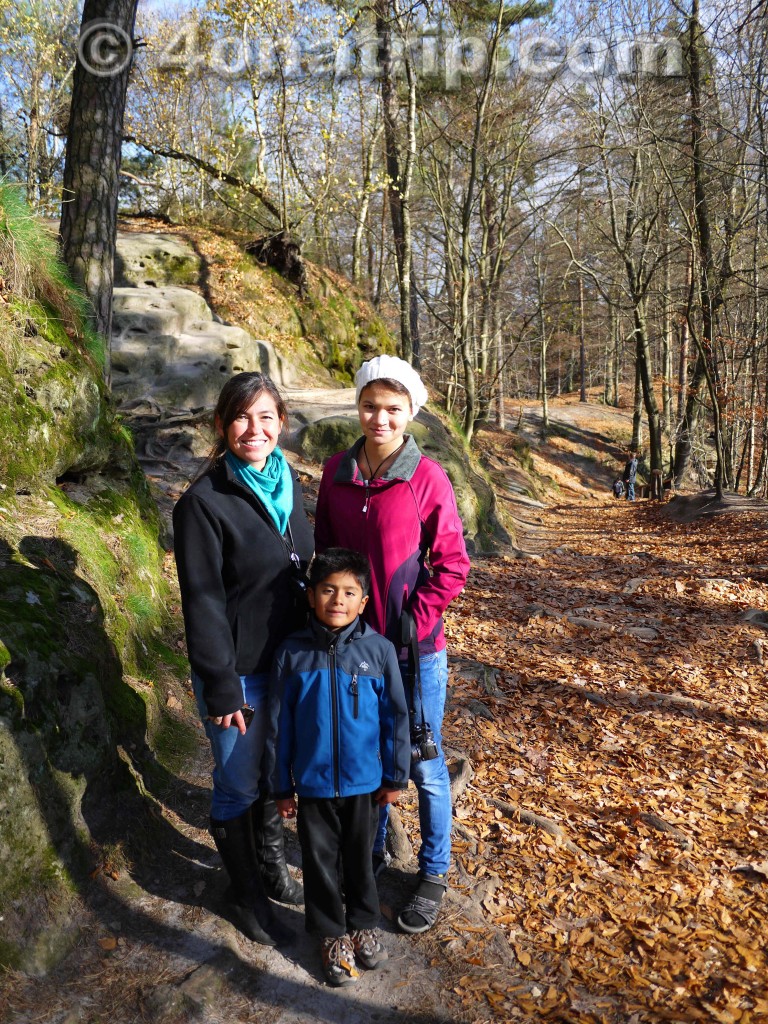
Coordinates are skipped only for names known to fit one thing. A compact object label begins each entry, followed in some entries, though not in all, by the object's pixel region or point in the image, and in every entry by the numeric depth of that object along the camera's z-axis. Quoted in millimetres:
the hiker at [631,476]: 23609
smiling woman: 2584
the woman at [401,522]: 2844
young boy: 2641
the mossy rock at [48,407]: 4082
